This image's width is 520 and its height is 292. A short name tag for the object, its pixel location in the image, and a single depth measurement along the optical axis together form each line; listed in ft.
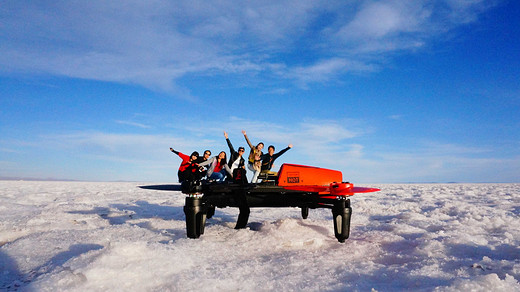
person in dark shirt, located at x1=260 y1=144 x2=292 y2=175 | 23.47
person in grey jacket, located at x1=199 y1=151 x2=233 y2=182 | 19.87
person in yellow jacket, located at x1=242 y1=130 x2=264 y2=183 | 20.42
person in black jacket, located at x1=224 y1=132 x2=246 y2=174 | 22.58
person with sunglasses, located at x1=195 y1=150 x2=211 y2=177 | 19.78
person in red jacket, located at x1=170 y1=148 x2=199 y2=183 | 17.04
